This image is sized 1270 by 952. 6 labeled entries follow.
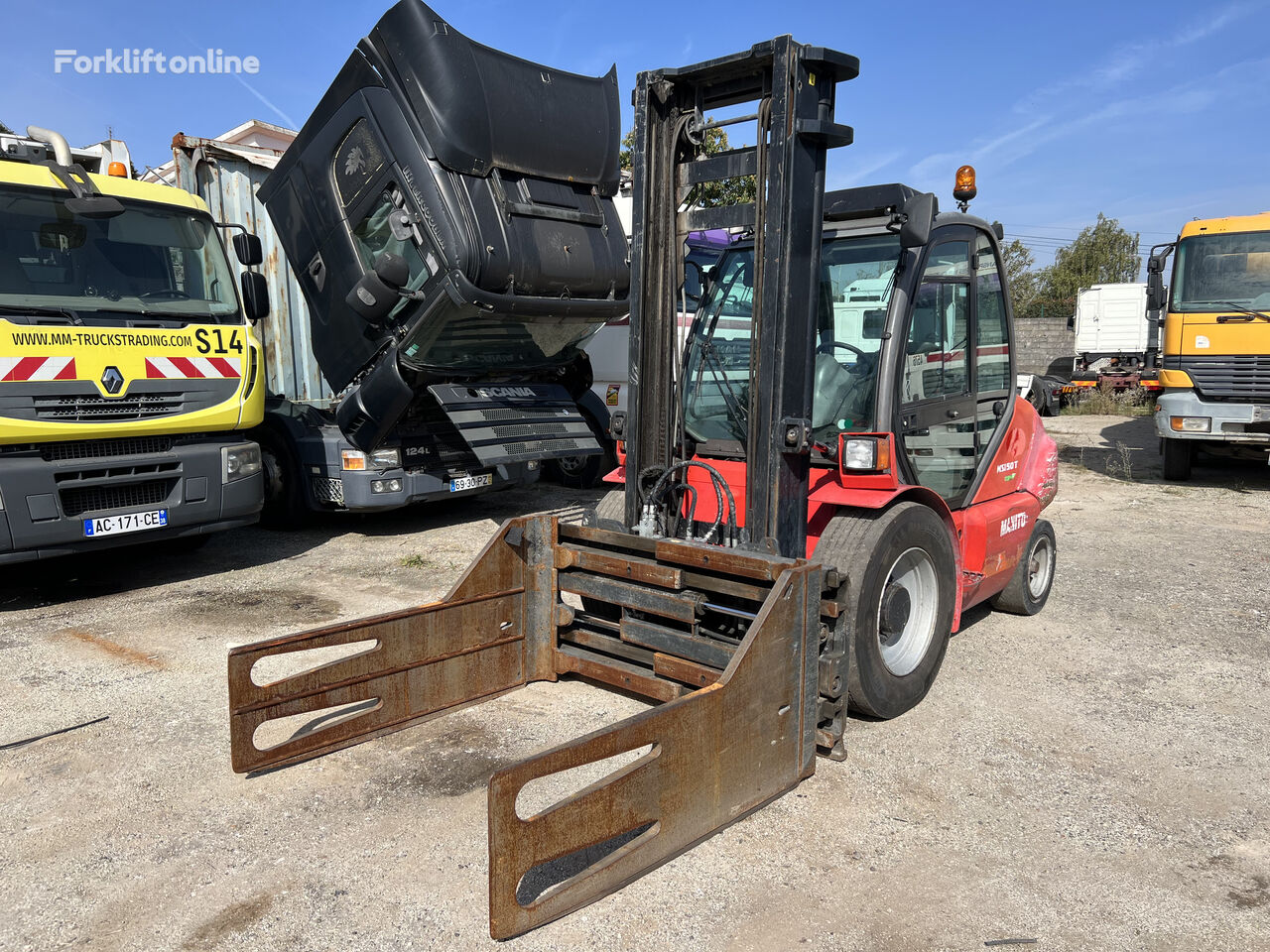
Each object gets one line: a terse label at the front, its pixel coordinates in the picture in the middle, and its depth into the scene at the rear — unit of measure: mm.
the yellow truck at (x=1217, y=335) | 9664
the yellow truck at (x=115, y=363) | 5523
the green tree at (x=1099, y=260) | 35344
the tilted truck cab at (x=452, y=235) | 6379
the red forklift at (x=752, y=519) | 3232
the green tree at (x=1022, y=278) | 37562
